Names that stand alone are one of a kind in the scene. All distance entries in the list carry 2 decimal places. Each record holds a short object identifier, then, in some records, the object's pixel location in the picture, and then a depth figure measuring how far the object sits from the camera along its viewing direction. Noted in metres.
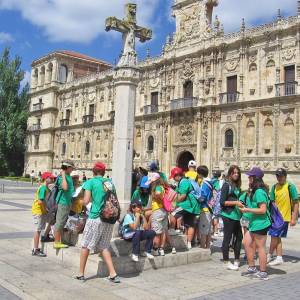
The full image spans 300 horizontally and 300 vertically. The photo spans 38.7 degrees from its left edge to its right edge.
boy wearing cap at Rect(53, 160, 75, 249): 6.95
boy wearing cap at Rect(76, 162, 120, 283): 5.95
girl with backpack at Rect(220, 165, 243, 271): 7.13
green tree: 47.97
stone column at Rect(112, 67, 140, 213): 8.59
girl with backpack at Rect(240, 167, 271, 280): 6.43
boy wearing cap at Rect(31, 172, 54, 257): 7.66
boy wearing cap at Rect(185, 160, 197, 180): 8.37
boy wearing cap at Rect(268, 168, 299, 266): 7.68
